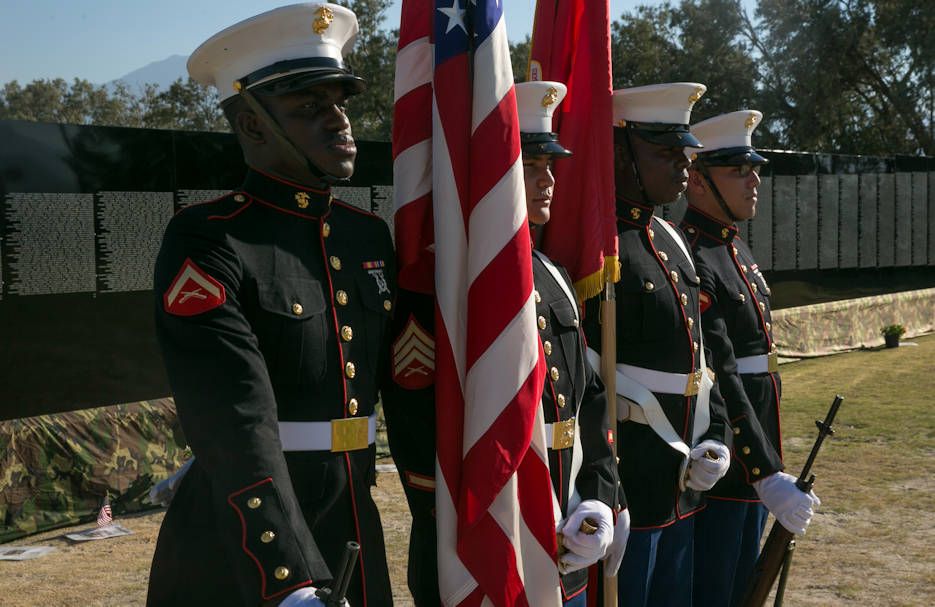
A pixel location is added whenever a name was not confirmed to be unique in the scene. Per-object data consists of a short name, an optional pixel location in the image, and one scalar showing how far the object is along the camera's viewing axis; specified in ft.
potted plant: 45.78
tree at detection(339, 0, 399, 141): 92.94
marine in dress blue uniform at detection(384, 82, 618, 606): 8.29
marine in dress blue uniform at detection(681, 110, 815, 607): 12.47
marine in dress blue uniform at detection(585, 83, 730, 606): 10.97
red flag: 10.64
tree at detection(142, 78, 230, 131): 119.14
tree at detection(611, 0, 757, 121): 91.15
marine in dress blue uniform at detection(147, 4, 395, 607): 6.16
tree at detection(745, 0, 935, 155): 82.84
